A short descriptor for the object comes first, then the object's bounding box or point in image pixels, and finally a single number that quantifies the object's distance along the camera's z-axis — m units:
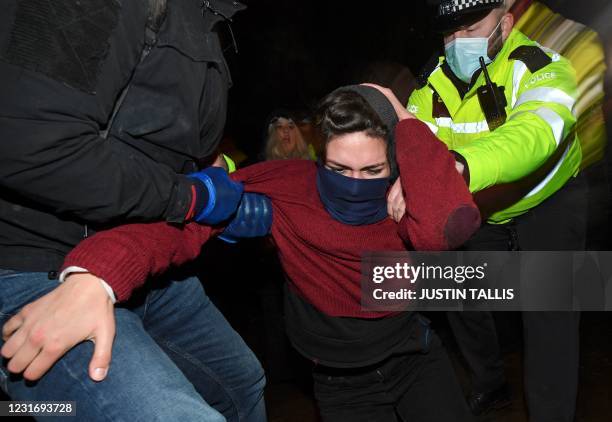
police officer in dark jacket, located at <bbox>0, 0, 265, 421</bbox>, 0.94
